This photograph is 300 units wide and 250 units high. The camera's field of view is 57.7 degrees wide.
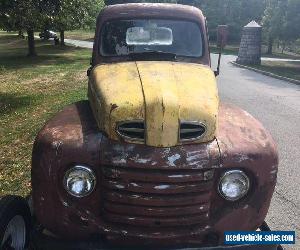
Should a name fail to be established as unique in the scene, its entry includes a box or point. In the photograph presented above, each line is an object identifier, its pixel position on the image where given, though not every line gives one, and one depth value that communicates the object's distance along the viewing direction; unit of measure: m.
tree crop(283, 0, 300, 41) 21.31
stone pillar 19.85
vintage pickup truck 2.25
